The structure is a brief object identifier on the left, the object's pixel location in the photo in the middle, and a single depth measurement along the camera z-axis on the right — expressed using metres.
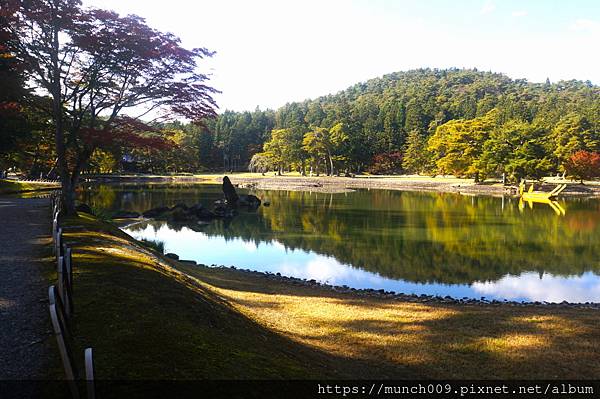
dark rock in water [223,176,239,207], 35.43
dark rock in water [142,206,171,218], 29.57
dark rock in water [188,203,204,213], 29.82
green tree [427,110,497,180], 56.00
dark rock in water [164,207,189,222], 28.50
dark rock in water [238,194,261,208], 36.55
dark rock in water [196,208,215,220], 29.85
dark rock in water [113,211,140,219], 27.75
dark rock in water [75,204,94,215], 16.51
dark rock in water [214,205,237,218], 31.14
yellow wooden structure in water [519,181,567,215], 40.24
